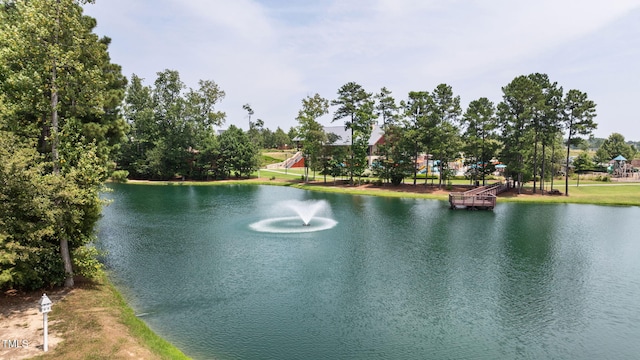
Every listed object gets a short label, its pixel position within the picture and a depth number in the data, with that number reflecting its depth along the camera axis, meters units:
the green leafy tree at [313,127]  79.00
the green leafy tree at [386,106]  74.80
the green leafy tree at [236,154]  88.88
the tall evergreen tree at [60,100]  18.30
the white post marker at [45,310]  13.25
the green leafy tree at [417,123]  67.31
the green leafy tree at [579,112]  58.00
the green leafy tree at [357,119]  74.62
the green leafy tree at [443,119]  66.56
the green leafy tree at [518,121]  59.97
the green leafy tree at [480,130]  65.38
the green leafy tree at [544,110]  59.62
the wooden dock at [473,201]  51.34
